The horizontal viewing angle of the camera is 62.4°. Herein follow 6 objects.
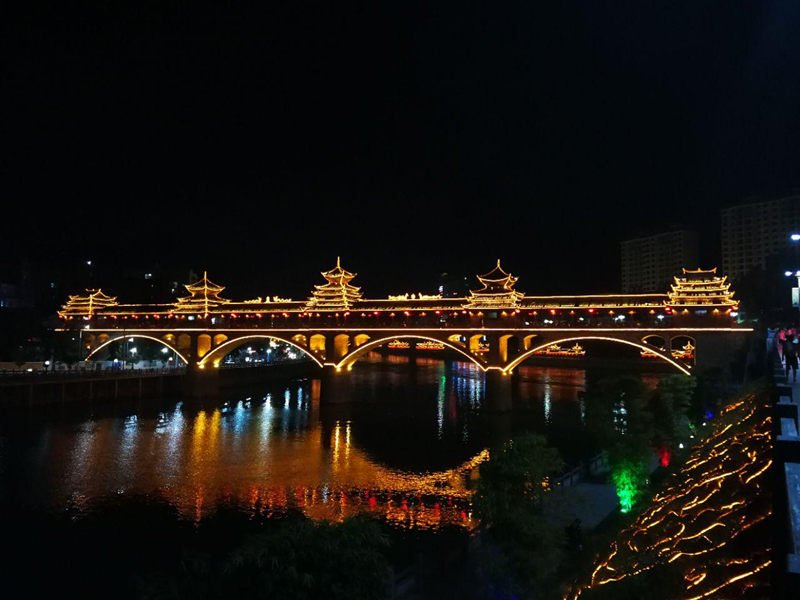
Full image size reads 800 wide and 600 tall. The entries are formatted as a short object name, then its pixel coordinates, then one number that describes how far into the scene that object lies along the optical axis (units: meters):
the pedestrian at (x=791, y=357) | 18.83
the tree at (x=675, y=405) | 26.56
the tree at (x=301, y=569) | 8.47
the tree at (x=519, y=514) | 14.06
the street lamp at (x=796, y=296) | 33.34
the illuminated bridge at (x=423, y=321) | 44.22
